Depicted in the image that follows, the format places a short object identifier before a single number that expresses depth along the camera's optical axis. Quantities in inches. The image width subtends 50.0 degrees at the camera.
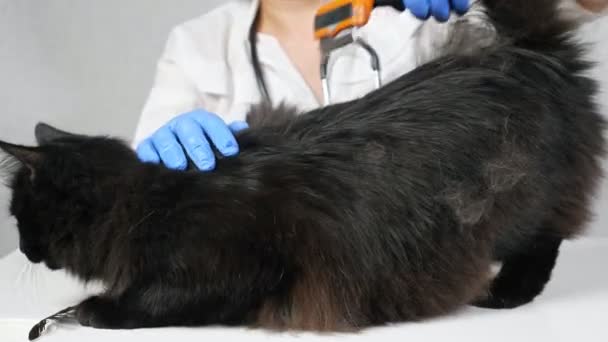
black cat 36.2
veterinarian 61.4
